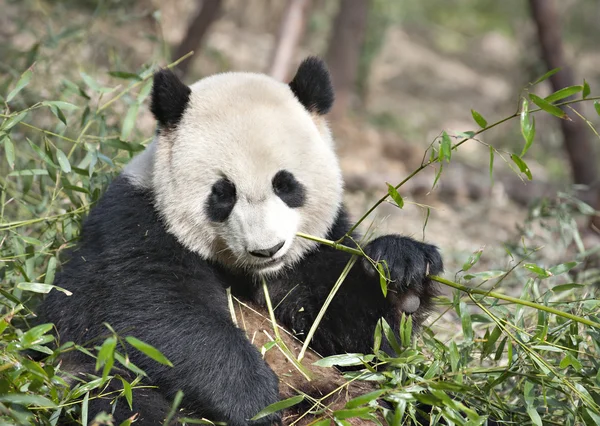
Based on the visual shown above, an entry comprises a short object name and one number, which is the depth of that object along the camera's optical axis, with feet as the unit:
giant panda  18.95
